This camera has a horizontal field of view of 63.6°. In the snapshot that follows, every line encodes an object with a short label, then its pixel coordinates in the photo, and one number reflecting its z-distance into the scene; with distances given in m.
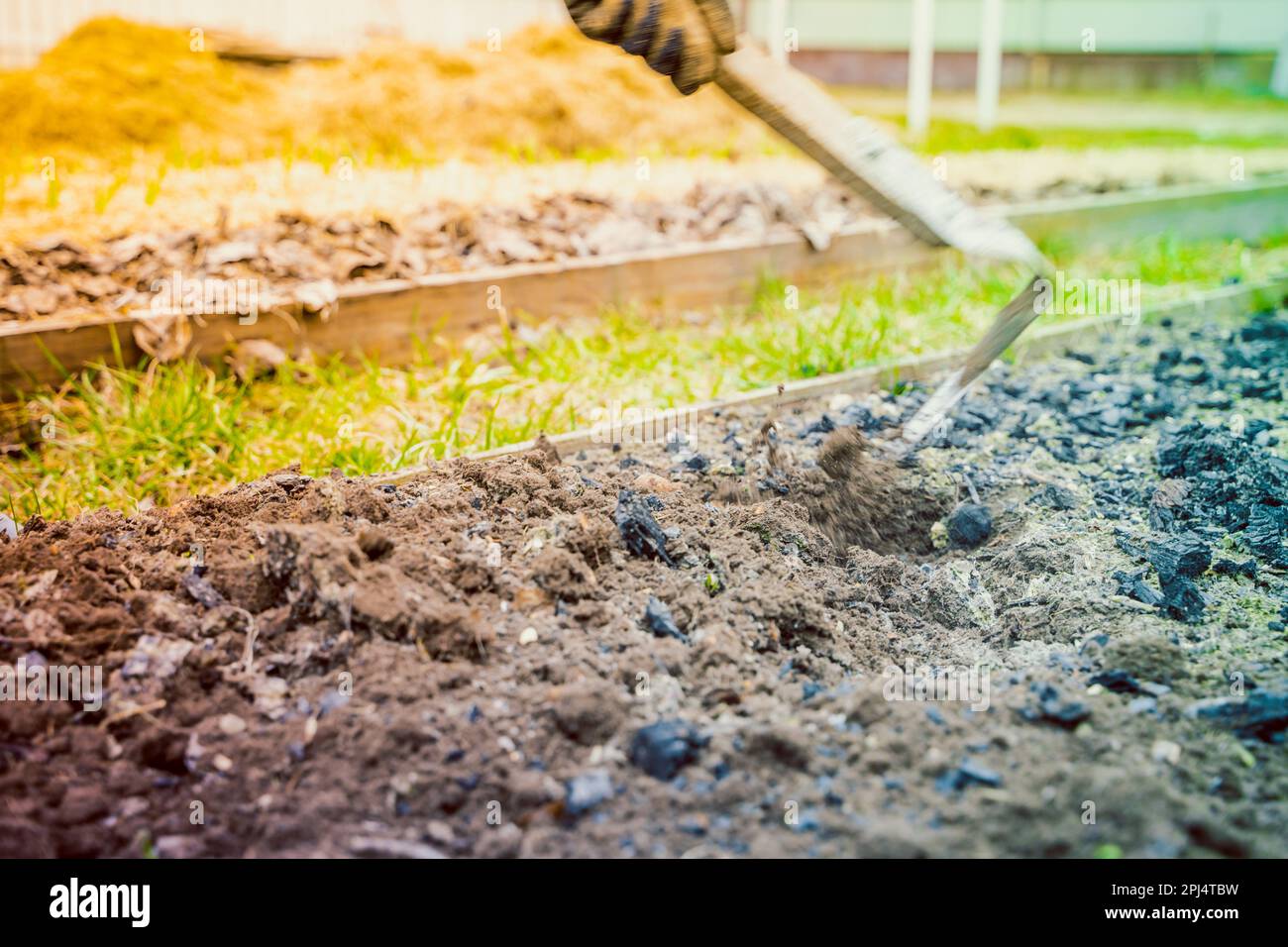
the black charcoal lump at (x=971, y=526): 2.69
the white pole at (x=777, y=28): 8.45
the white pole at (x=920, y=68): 7.72
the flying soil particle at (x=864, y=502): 2.69
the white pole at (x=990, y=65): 7.89
